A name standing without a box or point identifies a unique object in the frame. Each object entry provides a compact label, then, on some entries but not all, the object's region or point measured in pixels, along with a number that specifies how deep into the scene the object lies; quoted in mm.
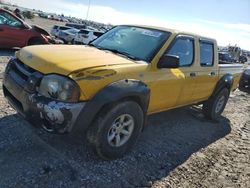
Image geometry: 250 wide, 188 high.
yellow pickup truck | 2296
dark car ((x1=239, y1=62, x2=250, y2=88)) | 8738
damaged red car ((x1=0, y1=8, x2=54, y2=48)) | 7405
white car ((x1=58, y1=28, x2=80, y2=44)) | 13844
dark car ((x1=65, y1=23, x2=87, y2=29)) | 20767
